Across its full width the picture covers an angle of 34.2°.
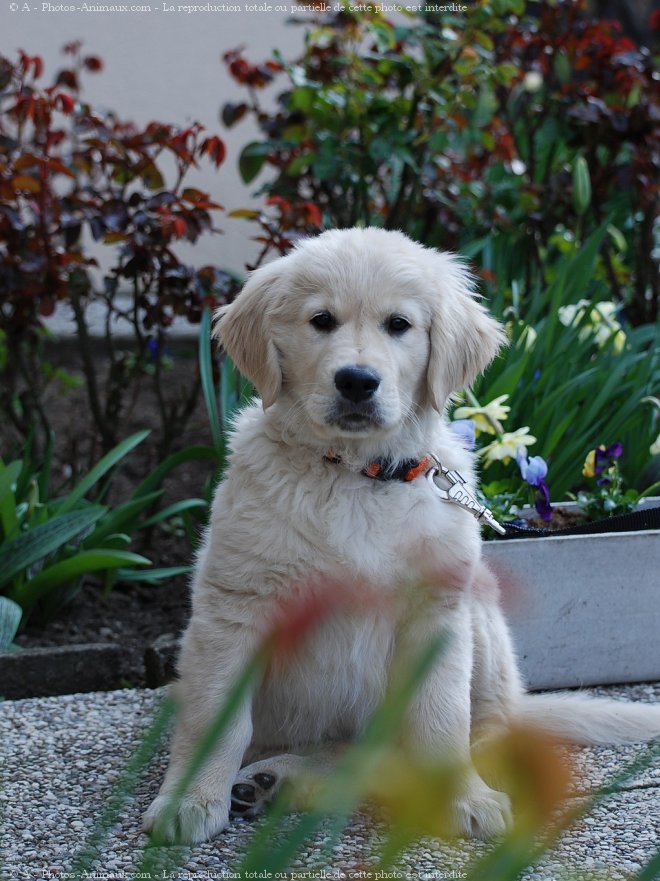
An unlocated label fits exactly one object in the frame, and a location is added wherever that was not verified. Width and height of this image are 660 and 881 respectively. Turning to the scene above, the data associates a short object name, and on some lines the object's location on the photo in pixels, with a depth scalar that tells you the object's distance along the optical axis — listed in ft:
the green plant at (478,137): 14.14
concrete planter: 9.66
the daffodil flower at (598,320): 12.51
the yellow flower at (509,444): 10.15
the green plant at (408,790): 3.22
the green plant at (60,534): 10.39
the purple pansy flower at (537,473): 10.02
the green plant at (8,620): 9.93
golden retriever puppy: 7.12
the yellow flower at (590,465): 11.03
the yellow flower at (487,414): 10.27
